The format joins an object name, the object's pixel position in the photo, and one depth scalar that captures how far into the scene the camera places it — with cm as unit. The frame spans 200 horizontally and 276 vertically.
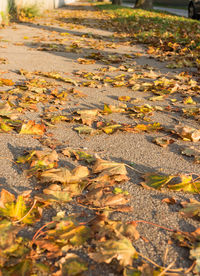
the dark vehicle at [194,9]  1491
